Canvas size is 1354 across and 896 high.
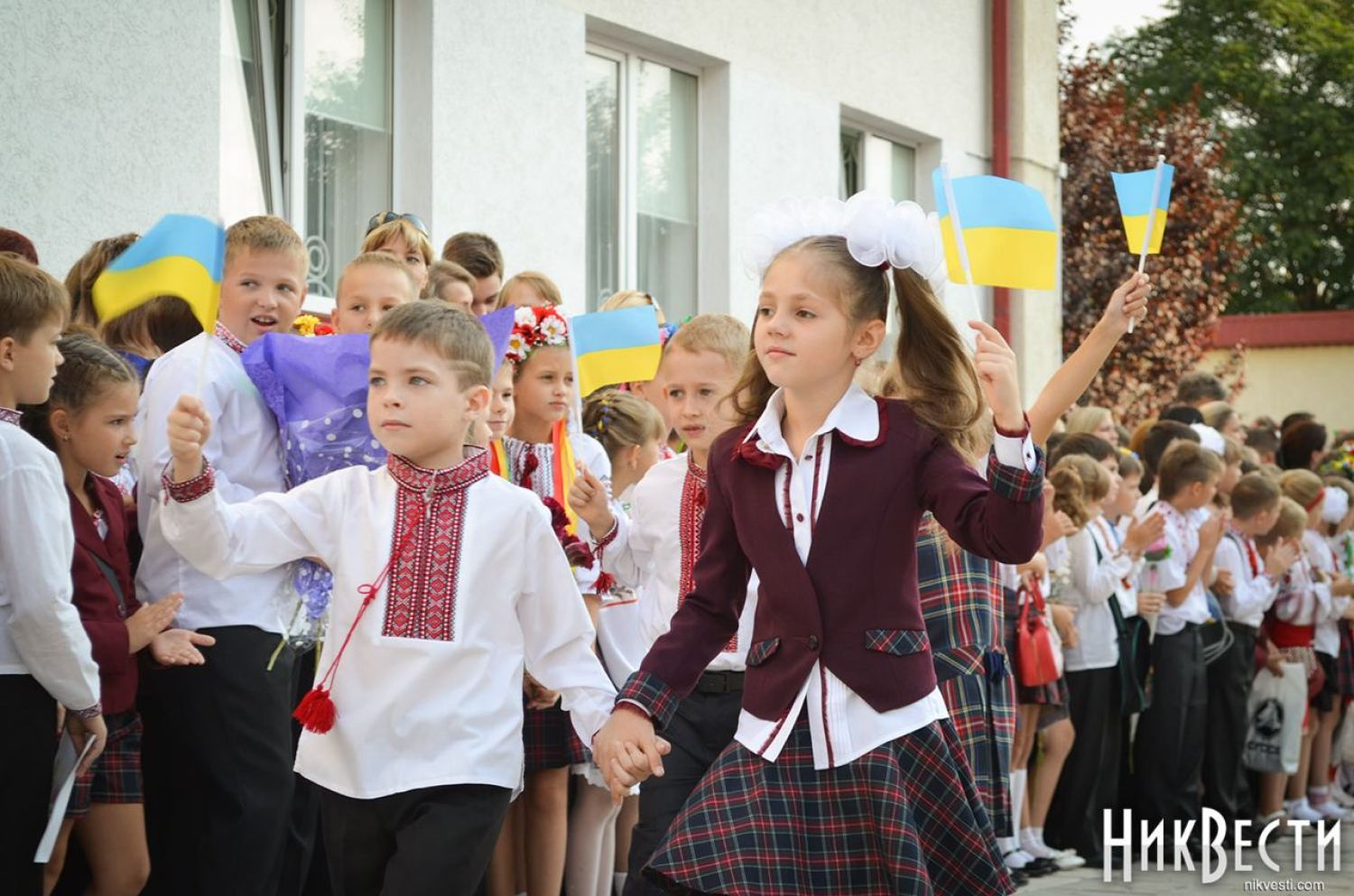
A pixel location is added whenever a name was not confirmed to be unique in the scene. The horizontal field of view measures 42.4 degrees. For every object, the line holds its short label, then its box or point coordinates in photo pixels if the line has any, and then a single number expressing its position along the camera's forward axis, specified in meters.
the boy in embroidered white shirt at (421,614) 3.97
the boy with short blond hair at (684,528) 4.74
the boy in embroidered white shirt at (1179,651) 8.80
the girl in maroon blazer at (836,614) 3.47
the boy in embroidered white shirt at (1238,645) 9.32
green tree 37.62
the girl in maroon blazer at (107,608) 4.50
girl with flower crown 5.69
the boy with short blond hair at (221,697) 4.69
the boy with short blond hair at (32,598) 4.08
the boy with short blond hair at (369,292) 5.55
